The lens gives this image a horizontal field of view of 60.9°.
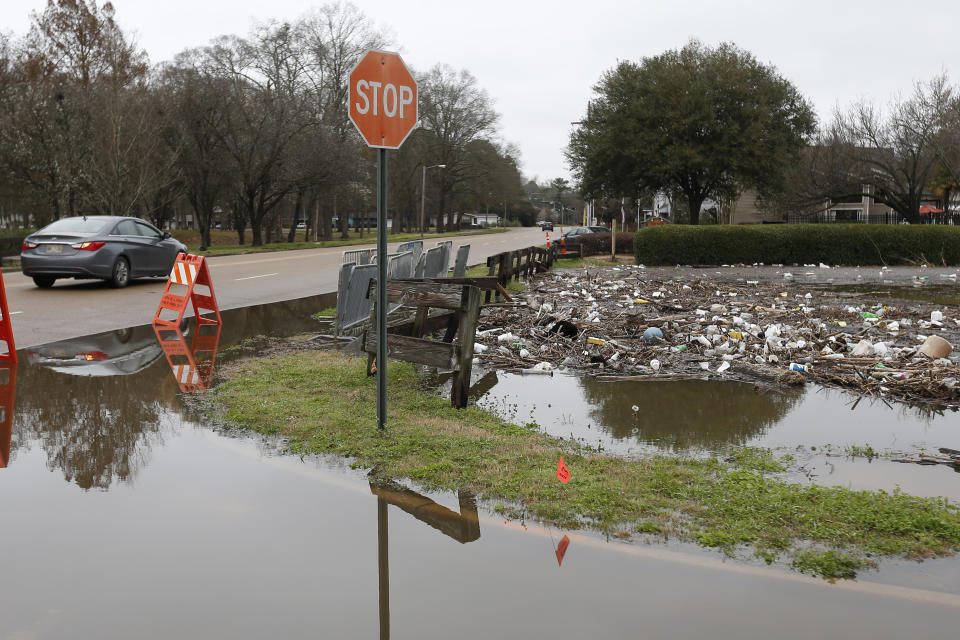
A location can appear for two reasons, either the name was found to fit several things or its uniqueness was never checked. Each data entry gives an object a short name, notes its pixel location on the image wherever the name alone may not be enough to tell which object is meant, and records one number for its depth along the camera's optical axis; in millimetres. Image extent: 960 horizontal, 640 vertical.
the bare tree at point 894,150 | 49656
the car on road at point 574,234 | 37000
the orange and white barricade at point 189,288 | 11859
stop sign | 5551
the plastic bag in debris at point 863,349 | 9203
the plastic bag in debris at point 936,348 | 8875
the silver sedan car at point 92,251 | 16375
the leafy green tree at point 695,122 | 41062
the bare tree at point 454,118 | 75812
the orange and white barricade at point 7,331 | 8734
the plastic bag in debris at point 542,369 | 8906
